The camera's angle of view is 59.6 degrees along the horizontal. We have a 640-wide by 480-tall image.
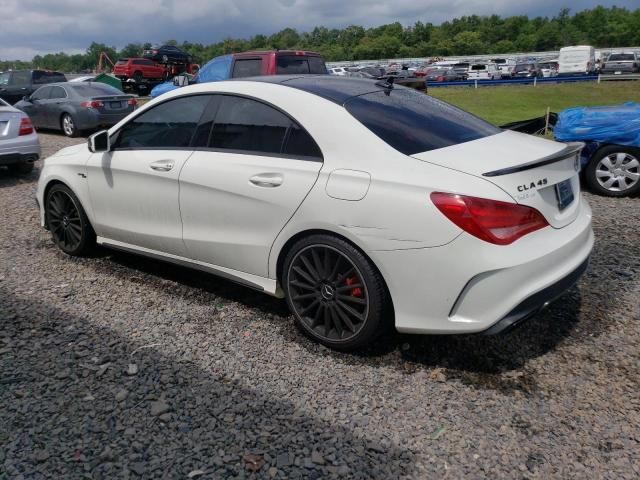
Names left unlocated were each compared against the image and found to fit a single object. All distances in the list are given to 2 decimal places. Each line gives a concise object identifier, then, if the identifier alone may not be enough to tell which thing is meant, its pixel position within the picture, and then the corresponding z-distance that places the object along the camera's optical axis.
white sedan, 2.82
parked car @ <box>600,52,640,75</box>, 38.13
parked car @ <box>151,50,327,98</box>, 10.80
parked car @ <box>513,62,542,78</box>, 43.88
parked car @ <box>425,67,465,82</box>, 41.28
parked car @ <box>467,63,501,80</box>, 42.97
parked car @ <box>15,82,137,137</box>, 12.76
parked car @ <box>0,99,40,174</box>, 8.26
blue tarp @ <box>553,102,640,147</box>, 6.61
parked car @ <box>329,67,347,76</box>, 41.84
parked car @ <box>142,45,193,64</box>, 32.00
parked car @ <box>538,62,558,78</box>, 45.25
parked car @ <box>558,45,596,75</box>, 44.56
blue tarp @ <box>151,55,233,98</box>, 11.41
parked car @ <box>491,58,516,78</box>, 44.38
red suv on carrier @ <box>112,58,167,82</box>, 29.32
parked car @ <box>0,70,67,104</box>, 18.45
